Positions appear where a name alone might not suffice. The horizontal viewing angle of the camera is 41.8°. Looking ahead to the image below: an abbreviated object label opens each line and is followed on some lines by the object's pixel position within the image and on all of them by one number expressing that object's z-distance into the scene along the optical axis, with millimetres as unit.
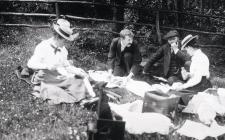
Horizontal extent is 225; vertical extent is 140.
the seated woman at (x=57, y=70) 4896
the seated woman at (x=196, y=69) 5098
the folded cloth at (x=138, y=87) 5282
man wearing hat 5725
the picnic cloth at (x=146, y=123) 4075
